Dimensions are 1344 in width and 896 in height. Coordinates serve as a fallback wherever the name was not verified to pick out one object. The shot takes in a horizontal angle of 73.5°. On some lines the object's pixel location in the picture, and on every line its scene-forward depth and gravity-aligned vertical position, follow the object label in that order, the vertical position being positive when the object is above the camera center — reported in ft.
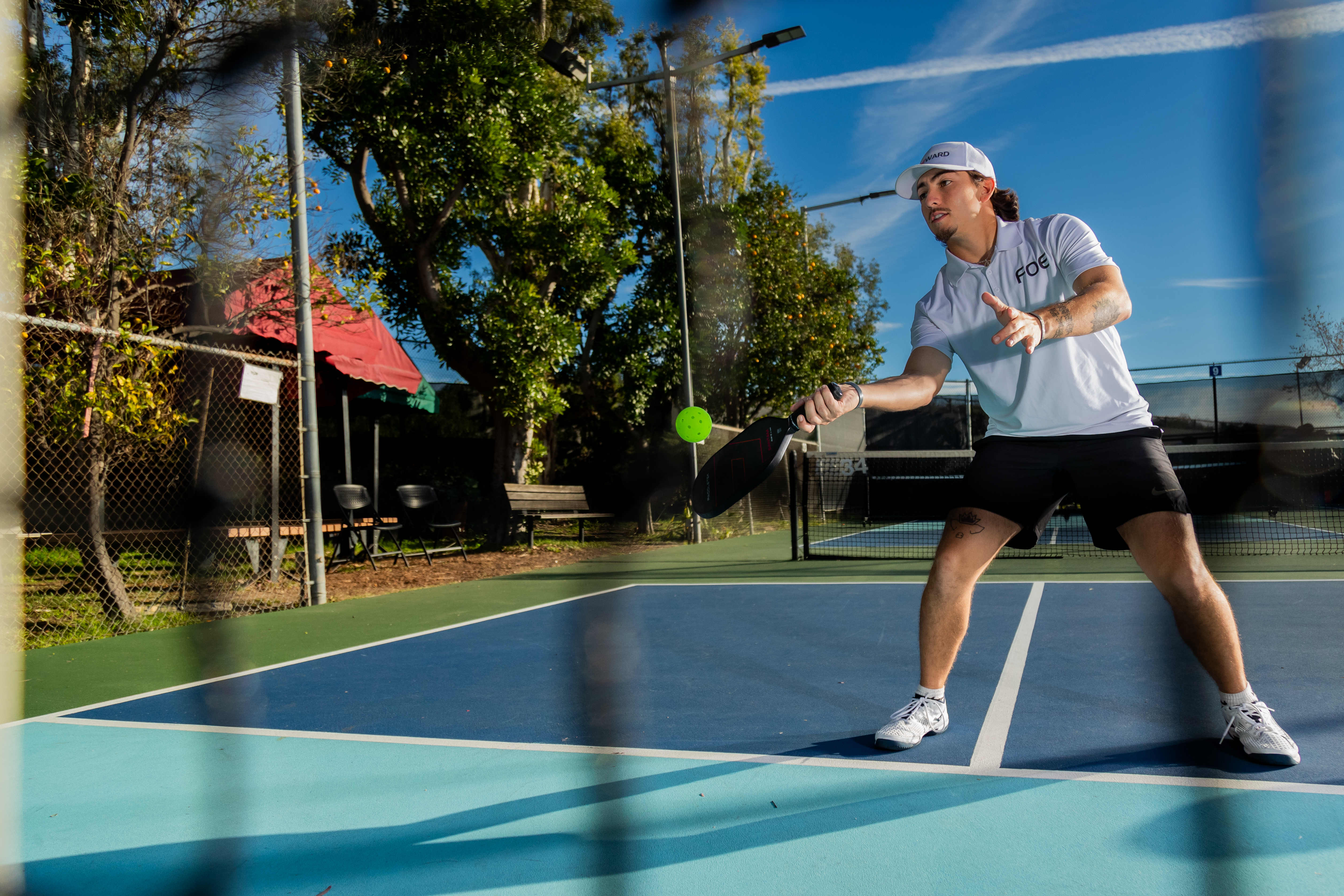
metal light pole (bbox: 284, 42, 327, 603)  20.17 +2.59
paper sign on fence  18.95 +2.09
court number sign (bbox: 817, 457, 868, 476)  50.75 -0.32
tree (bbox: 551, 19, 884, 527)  40.55 +7.75
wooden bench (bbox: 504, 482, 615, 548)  29.76 -1.05
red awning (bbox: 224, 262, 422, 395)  21.61 +4.40
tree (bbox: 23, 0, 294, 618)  15.49 +5.27
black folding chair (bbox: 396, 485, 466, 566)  29.04 -0.96
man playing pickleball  7.38 +0.19
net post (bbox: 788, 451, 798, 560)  28.81 -1.84
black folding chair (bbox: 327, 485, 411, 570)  26.37 -1.40
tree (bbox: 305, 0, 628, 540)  31.83 +10.29
